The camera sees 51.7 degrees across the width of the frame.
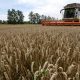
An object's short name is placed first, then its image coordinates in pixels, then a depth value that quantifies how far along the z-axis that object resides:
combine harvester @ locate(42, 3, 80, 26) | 9.59
